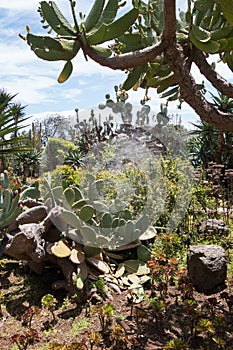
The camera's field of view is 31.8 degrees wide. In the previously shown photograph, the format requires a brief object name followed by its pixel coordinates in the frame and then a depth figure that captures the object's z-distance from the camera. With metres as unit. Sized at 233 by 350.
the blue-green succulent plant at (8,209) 2.64
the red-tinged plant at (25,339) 2.33
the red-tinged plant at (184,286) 2.85
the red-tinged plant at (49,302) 2.65
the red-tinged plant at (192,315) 2.43
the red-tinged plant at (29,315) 2.64
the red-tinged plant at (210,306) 2.58
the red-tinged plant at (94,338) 2.25
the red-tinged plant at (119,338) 2.28
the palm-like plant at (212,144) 7.71
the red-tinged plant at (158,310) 2.60
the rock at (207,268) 3.06
